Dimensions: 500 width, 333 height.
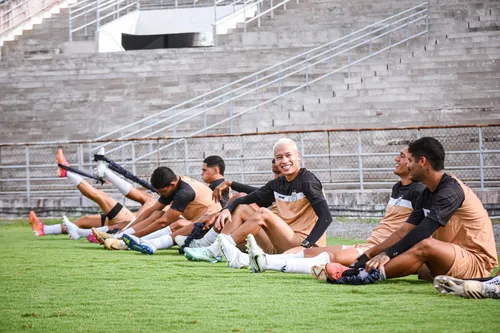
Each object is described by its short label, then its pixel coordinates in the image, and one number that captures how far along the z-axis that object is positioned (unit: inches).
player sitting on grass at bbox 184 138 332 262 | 357.4
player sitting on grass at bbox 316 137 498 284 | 284.0
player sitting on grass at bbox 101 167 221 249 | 471.2
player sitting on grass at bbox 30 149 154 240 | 580.1
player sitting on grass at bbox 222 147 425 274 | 336.5
